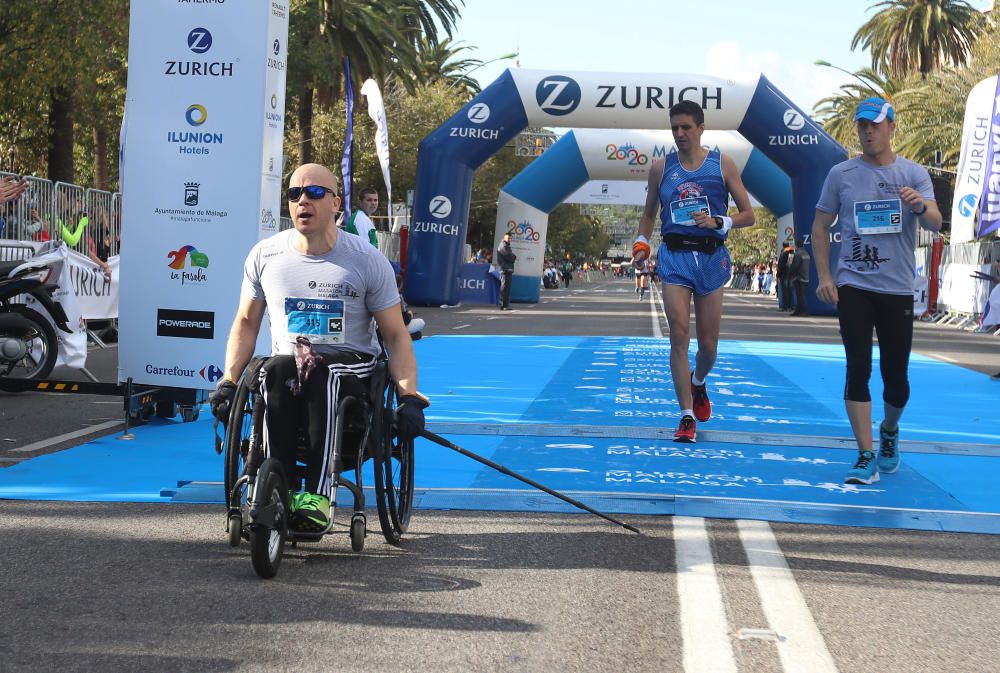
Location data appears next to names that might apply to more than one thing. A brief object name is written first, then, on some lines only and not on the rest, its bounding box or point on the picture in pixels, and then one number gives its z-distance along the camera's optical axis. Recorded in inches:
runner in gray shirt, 284.7
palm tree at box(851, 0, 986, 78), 2005.4
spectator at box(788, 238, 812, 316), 1195.9
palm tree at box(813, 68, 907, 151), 2085.4
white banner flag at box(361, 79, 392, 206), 1034.7
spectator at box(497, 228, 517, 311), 1220.5
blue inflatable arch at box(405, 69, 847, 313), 1071.0
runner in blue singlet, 339.0
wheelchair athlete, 196.7
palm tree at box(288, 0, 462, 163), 1274.6
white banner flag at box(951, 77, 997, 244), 877.2
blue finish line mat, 255.8
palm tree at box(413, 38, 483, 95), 2335.8
